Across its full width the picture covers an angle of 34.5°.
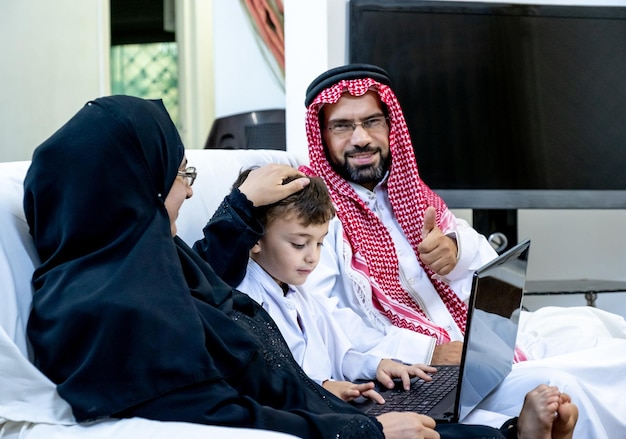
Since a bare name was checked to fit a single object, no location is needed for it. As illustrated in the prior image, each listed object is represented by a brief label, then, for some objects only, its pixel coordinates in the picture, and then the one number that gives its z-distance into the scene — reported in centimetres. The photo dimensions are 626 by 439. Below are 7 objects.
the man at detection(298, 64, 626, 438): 258
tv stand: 422
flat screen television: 408
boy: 223
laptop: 196
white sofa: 152
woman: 156
